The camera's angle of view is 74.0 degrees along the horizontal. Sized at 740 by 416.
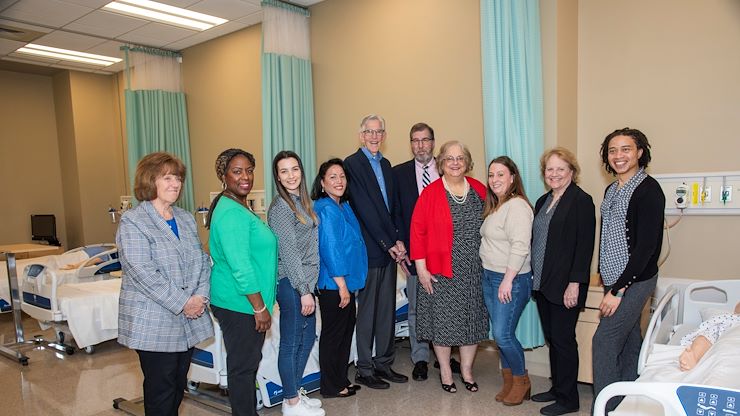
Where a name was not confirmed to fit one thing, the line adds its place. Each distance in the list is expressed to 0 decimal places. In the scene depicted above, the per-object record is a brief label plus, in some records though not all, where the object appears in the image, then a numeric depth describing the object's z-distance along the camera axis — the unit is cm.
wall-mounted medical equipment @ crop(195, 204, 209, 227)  559
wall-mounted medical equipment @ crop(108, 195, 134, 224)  667
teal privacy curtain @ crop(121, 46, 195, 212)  543
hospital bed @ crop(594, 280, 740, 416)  133
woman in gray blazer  198
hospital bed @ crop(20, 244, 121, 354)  382
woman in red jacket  280
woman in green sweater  218
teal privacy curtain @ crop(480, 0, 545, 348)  308
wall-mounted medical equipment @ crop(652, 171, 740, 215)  280
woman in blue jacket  276
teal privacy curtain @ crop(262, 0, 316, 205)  429
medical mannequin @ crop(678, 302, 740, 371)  180
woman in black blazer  251
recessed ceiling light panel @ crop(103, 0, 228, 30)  434
